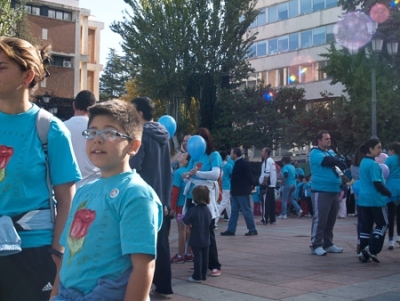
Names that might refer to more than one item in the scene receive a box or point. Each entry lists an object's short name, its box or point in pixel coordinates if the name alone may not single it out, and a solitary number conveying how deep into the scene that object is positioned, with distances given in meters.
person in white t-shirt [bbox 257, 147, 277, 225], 17.36
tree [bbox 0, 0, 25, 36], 25.48
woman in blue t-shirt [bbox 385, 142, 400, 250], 11.10
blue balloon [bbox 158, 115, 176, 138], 8.82
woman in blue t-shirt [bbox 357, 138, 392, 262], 9.47
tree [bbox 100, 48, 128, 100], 88.06
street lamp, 19.31
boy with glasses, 2.61
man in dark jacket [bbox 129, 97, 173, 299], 6.58
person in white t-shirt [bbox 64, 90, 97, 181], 5.54
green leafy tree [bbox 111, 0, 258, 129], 41.75
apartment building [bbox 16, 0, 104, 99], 50.09
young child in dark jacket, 7.82
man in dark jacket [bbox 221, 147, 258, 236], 13.22
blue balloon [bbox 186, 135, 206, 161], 9.52
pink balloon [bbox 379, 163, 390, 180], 11.12
